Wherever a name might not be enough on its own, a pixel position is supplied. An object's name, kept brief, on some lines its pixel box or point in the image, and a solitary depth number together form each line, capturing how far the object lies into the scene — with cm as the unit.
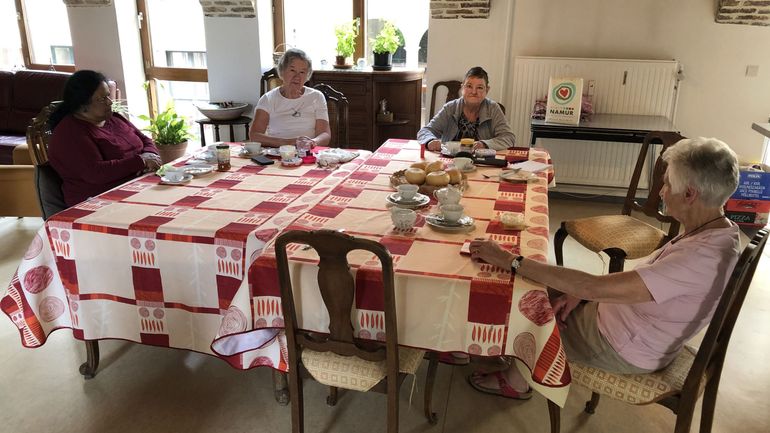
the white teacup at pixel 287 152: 259
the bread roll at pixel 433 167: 230
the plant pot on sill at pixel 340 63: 468
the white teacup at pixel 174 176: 224
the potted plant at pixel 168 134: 466
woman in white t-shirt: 318
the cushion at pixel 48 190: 238
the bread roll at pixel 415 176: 220
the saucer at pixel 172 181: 224
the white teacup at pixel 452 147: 276
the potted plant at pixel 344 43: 463
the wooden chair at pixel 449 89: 428
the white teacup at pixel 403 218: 173
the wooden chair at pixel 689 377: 139
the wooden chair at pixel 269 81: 445
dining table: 147
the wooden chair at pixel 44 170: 233
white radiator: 404
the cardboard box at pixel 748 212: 374
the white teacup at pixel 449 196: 195
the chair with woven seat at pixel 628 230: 229
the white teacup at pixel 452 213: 180
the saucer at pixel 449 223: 177
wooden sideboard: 449
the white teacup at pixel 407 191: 202
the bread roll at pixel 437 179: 218
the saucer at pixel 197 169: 237
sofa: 461
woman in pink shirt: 139
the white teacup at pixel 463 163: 248
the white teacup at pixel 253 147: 271
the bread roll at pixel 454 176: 222
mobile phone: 257
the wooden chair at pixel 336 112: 343
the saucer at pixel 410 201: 198
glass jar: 244
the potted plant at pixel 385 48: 454
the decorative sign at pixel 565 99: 382
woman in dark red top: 235
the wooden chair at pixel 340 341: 134
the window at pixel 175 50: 536
